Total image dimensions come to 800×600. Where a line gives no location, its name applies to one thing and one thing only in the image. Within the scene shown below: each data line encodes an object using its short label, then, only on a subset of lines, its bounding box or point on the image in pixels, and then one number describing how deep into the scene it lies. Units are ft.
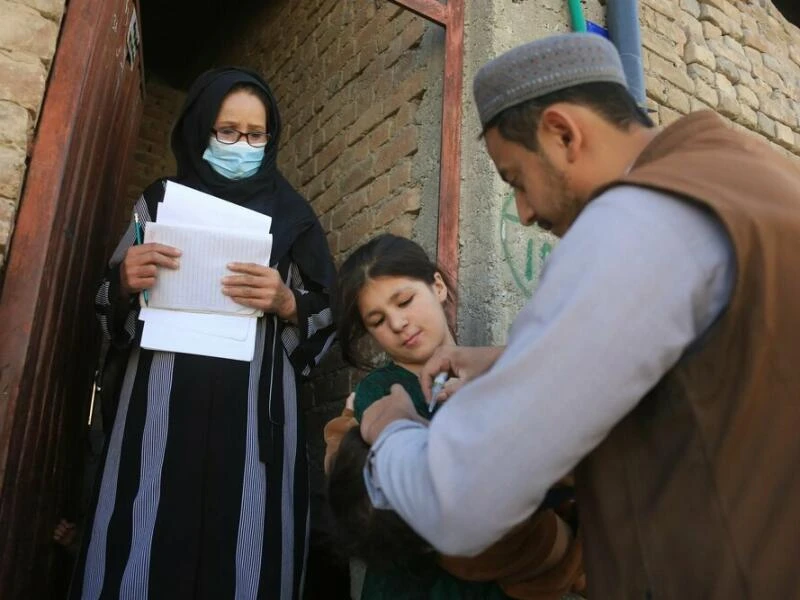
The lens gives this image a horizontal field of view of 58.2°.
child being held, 3.90
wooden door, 5.73
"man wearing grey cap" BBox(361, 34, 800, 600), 2.49
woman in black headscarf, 5.47
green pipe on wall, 8.31
